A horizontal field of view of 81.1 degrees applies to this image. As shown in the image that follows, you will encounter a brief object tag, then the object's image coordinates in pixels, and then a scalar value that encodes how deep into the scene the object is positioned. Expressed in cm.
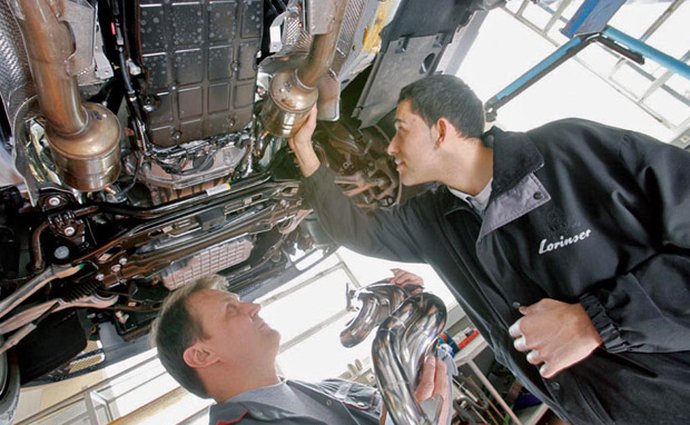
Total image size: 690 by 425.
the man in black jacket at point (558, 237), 99
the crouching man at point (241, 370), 115
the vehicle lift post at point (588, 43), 158
